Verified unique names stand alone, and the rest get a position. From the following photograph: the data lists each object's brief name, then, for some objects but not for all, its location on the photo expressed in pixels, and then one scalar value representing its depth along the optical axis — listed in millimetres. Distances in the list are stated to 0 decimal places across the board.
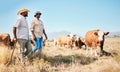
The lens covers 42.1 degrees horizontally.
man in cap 6715
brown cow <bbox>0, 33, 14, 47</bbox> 8768
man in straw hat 5957
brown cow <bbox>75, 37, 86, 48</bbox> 13464
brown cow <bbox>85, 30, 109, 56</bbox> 9681
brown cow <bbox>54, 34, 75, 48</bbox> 14470
